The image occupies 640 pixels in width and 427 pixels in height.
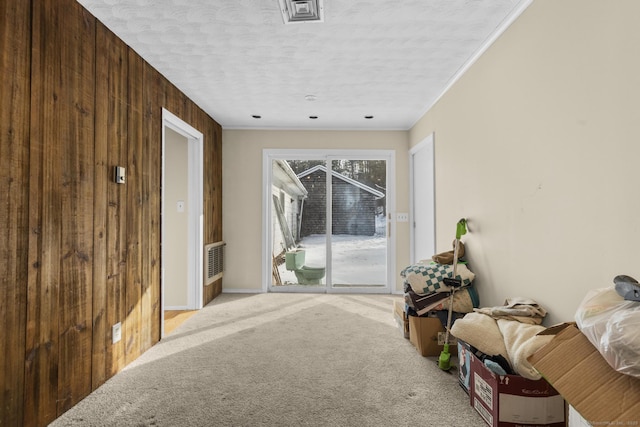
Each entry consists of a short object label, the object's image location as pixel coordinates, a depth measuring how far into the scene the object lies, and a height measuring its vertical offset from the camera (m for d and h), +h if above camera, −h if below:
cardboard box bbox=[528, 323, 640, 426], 1.01 -0.54
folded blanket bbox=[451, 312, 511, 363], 1.81 -0.66
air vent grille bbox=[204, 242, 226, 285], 4.20 -0.57
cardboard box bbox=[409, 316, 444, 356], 2.65 -0.94
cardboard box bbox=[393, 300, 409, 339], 3.04 -0.96
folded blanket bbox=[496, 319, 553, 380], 1.60 -0.63
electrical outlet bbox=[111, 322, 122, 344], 2.36 -0.82
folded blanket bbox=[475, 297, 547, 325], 1.86 -0.54
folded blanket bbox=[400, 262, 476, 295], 2.64 -0.48
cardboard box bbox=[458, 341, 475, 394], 2.02 -0.93
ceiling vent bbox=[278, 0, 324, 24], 2.00 +1.28
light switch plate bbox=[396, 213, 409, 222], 4.84 +0.00
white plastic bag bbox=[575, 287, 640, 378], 0.98 -0.36
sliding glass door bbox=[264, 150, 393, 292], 4.92 +0.00
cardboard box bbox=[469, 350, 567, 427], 1.62 -0.91
